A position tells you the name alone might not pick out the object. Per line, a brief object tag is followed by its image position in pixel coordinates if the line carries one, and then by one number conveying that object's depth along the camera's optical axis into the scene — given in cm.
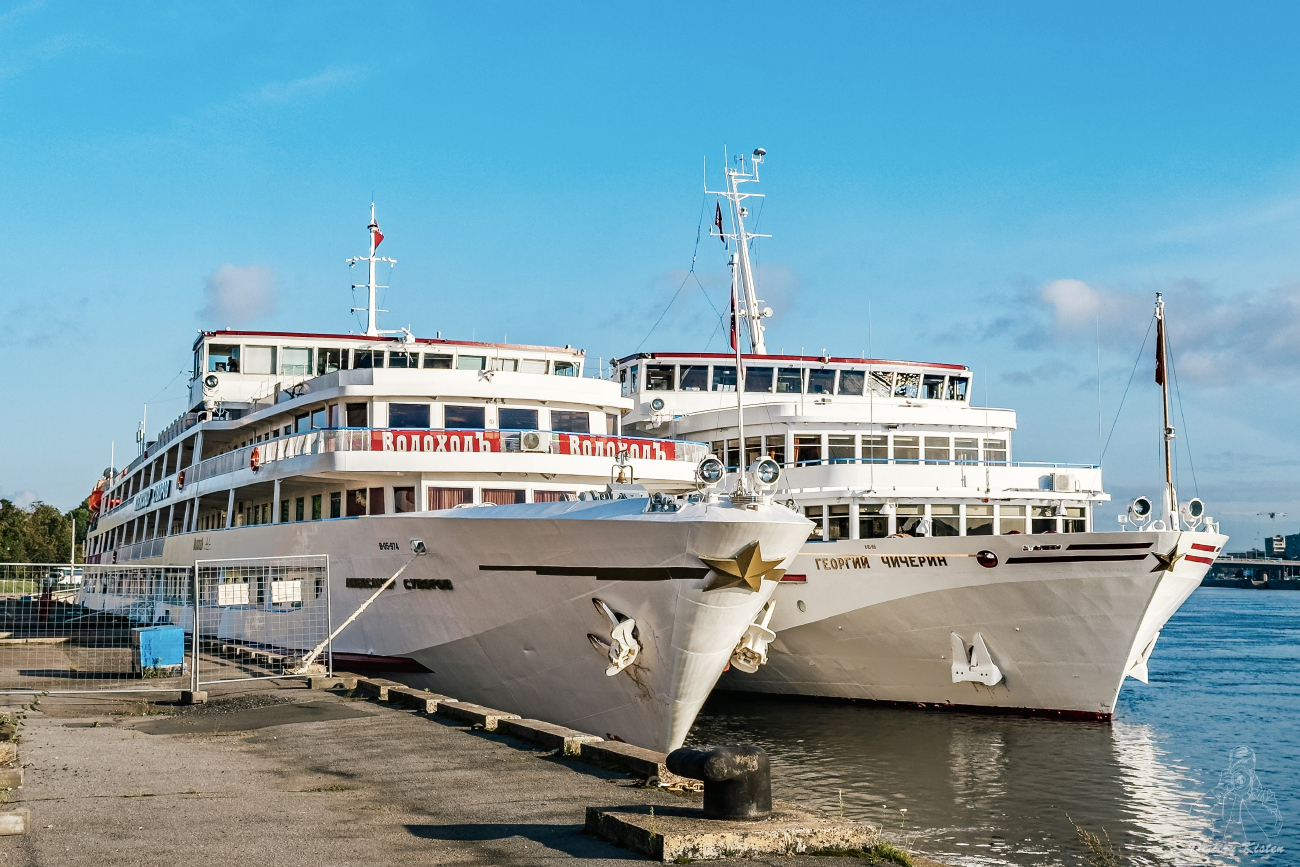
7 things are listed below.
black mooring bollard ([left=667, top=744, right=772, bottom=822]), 780
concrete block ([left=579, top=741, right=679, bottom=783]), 975
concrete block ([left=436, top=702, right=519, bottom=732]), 1280
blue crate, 1925
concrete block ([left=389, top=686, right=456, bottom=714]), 1425
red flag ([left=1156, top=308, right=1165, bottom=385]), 2158
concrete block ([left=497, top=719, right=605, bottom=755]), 1105
